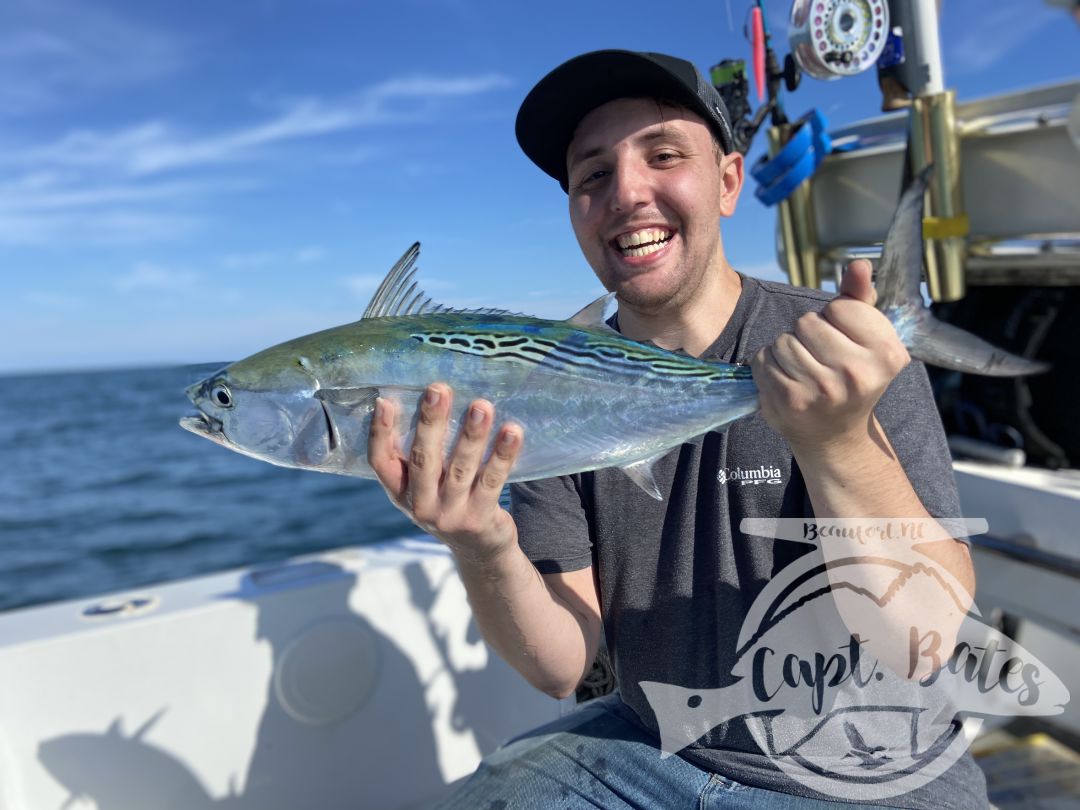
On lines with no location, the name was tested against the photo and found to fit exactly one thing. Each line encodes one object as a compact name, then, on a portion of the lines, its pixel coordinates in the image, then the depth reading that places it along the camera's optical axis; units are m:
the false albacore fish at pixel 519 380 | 0.57
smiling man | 0.65
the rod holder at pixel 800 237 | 1.49
